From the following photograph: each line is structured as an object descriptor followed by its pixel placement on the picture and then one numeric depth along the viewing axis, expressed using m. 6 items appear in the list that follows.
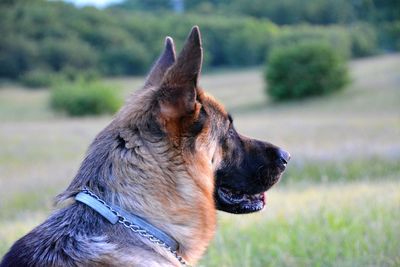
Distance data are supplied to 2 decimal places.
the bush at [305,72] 40.53
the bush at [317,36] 51.00
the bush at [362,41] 53.72
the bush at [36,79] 55.88
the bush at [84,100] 43.41
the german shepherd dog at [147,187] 2.87
